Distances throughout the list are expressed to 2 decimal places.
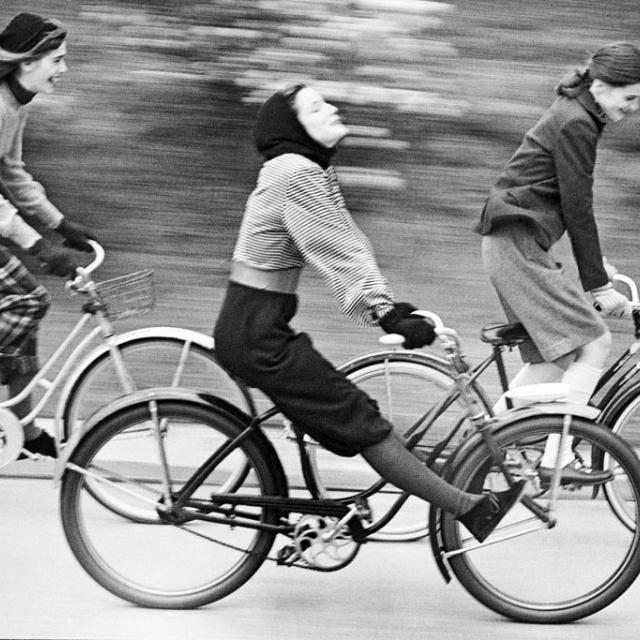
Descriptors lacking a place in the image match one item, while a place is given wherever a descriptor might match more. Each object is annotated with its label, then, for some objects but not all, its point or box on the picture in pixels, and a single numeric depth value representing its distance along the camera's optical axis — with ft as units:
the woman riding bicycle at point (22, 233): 30.47
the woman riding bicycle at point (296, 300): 23.86
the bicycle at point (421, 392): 28.25
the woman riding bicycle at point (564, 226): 27.59
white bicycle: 30.60
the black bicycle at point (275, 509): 25.25
